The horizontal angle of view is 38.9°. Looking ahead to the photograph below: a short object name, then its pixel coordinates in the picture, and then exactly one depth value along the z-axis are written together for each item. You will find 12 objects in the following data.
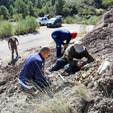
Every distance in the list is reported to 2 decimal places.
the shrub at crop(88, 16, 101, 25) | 21.65
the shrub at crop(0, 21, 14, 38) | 14.58
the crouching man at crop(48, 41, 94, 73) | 4.21
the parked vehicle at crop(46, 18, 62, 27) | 21.35
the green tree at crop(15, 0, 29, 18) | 34.69
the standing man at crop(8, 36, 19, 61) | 8.31
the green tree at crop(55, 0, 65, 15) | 38.06
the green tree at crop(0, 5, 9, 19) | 35.46
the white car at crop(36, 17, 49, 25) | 24.50
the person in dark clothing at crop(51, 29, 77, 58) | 6.34
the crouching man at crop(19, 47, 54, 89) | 3.37
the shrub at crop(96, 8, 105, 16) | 35.25
